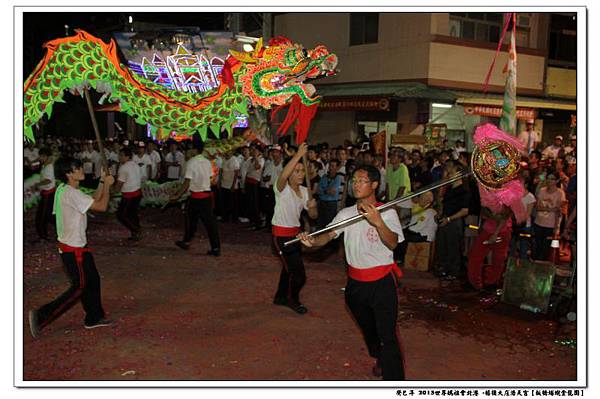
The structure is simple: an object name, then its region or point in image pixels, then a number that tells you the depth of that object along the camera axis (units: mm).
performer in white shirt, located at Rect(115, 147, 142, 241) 10523
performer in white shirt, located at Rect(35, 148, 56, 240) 10680
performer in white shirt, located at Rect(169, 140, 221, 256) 9742
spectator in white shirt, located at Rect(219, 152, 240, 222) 13562
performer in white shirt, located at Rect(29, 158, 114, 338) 5941
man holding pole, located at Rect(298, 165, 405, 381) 4629
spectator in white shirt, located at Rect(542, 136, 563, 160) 15148
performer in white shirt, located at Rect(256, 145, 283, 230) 12203
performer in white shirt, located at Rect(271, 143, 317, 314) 6879
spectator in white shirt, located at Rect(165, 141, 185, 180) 15453
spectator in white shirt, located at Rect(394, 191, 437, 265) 9094
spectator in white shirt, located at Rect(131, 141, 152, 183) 15016
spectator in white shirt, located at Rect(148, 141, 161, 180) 15370
